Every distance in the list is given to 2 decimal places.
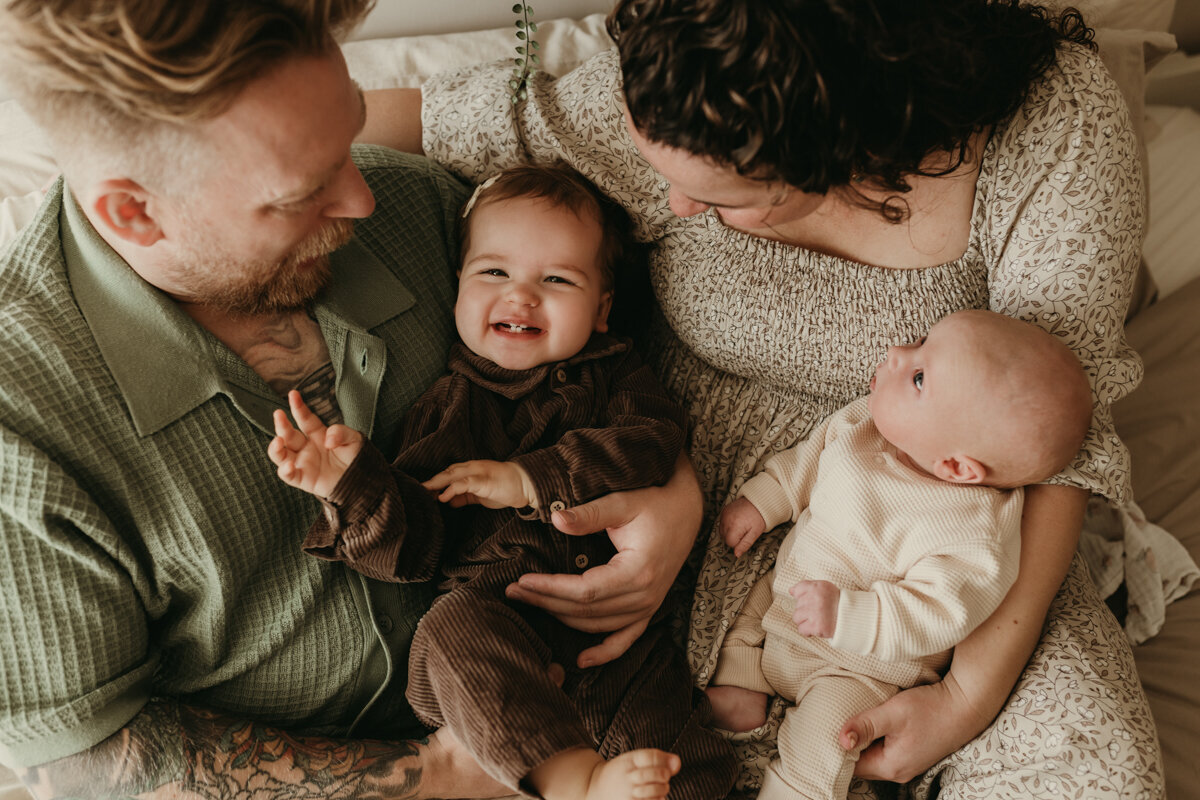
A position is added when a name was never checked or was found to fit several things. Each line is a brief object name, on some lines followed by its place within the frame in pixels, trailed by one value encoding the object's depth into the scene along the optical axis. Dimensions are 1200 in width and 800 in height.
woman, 1.08
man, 1.07
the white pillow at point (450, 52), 1.93
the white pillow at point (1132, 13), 2.17
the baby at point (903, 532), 1.25
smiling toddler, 1.14
